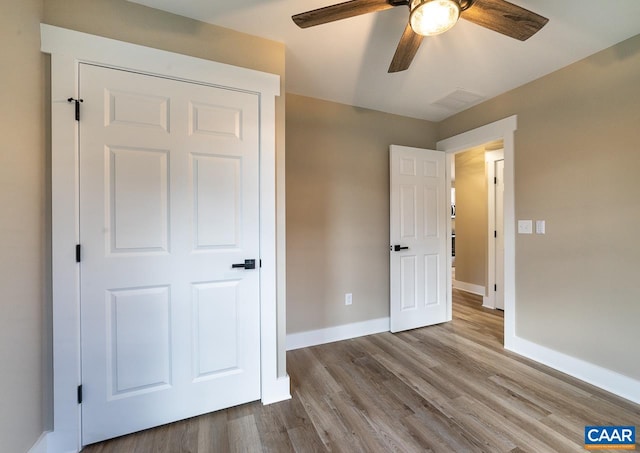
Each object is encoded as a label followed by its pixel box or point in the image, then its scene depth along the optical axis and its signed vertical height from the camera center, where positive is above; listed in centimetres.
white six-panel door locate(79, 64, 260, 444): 140 -15
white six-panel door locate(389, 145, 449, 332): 288 -16
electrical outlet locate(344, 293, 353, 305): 275 -80
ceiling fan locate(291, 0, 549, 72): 113 +97
